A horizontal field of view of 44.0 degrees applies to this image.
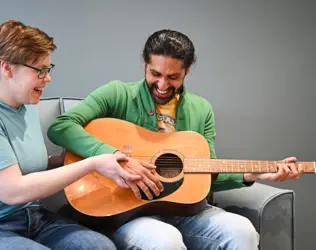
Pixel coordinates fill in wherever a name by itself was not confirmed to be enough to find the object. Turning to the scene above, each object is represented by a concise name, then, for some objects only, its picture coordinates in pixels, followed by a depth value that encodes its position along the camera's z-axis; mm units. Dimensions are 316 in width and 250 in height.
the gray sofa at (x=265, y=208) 1415
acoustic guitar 1231
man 1219
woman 1041
